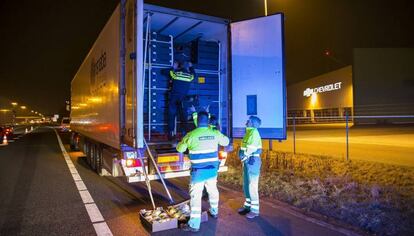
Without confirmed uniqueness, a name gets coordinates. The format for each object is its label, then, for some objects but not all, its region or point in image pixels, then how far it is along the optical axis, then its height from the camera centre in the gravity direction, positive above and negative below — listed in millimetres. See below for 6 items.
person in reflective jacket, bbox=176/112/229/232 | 5160 -522
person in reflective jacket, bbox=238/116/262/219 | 5812 -560
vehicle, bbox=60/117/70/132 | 33000 +128
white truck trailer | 6344 +944
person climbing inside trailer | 7312 +806
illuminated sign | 40544 +4223
